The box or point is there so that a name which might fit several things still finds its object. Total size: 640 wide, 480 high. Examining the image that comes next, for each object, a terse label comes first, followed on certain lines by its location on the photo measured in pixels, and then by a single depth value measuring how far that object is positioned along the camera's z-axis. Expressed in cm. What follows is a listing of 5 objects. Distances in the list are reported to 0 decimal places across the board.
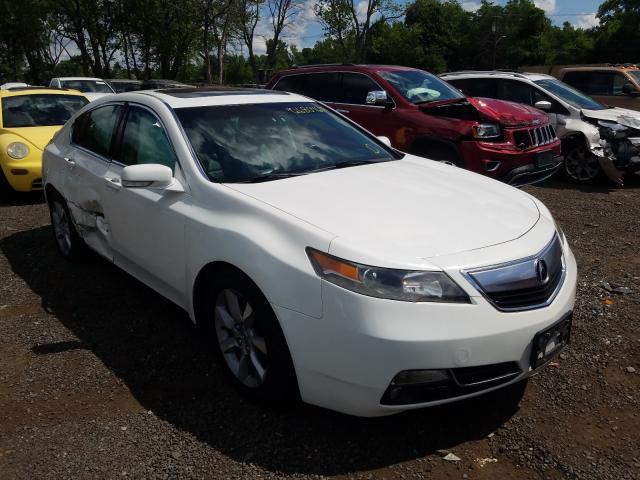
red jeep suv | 659
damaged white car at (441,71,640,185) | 826
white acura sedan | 238
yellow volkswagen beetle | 760
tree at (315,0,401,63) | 3608
